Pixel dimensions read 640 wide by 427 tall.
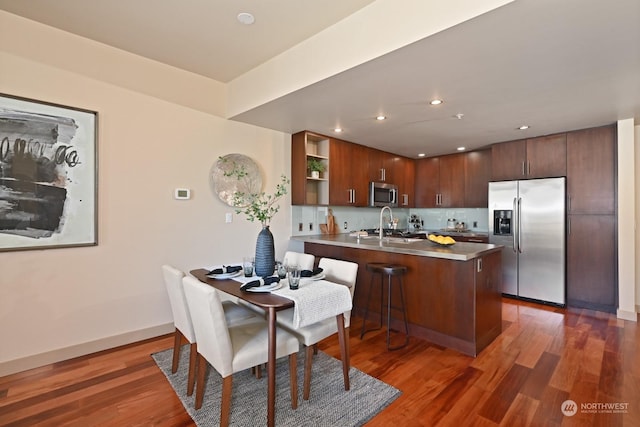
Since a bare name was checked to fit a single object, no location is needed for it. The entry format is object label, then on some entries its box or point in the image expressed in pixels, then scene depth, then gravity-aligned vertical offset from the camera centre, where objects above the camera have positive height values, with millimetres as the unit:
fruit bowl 3073 -279
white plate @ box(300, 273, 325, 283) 2188 -484
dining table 1681 -656
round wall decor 3457 +437
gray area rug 1816 -1244
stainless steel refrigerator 3967 -289
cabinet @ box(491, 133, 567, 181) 4051 +796
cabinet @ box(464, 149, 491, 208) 5113 +624
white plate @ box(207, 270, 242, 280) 2270 -480
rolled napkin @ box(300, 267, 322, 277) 2285 -465
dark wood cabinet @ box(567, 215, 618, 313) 3697 -612
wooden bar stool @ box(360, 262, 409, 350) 2829 -726
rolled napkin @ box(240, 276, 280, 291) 1974 -472
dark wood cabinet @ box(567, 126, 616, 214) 3703 +553
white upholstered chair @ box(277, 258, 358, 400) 2032 -796
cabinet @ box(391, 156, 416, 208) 5566 +669
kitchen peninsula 2682 -730
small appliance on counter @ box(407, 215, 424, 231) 6296 -199
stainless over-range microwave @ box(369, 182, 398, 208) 4906 +329
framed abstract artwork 2307 +304
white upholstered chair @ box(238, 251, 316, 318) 2788 -457
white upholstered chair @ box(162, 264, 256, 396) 1976 -767
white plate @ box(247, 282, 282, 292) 1931 -490
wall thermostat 3156 +201
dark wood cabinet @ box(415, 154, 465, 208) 5477 +609
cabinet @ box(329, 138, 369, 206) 4328 +574
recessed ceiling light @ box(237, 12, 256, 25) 2219 +1468
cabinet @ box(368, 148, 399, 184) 4977 +816
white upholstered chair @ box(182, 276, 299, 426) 1596 -780
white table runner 1776 -545
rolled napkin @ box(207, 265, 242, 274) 2389 -460
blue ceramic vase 2303 -314
